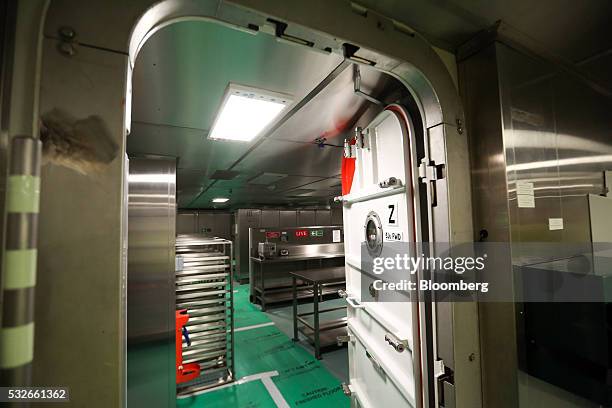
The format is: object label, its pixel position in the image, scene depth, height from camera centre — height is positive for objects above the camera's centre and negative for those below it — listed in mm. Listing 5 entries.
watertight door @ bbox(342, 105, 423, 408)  1271 -211
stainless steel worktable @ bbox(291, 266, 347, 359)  3312 -1396
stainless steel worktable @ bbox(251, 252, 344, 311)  5156 -1227
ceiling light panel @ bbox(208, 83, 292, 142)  1559 +765
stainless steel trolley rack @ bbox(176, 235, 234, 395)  2629 -898
